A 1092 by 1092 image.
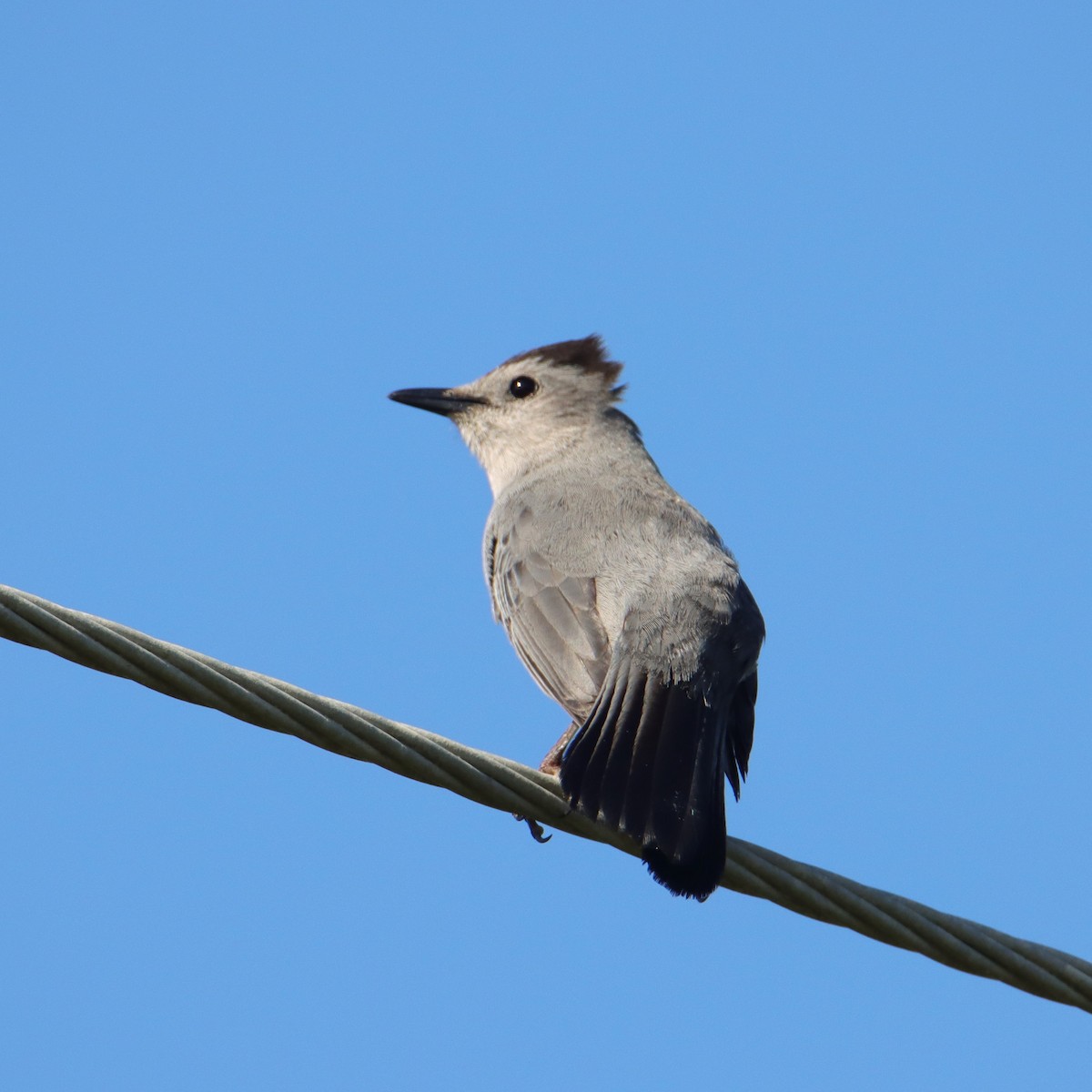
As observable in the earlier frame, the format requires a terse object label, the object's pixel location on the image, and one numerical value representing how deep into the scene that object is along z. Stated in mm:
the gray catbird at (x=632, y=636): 8539
